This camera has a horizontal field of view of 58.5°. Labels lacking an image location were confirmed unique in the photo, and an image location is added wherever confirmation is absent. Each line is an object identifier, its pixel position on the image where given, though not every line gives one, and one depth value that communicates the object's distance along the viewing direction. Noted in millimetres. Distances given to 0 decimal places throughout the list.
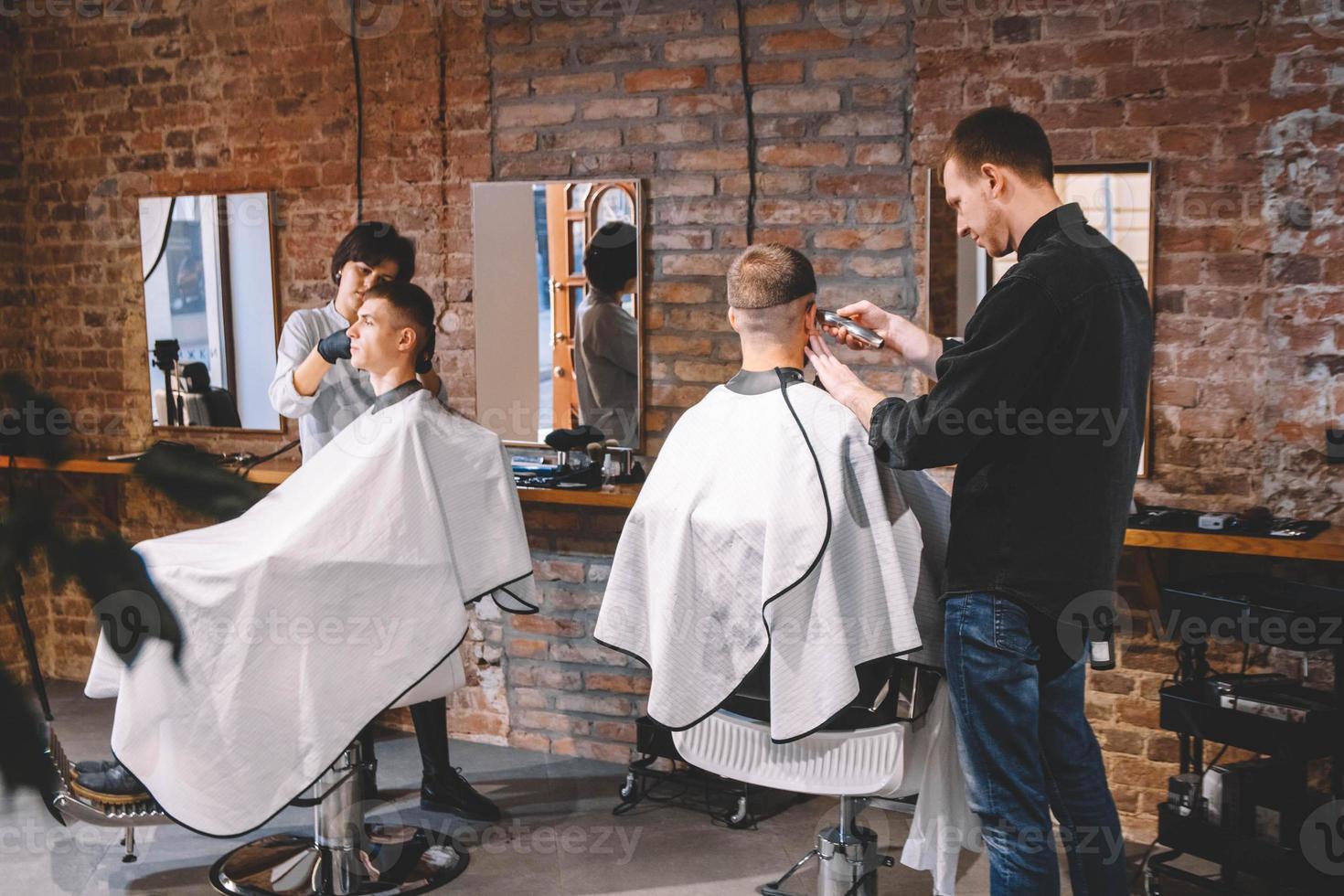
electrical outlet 2846
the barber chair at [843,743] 2137
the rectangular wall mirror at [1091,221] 2998
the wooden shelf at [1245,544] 2619
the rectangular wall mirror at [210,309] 4051
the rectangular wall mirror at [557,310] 3564
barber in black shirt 1945
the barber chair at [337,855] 2646
